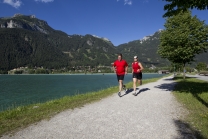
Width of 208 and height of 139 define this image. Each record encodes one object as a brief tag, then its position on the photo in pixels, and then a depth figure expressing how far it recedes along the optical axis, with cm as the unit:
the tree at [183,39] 1836
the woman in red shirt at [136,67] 1007
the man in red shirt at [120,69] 937
